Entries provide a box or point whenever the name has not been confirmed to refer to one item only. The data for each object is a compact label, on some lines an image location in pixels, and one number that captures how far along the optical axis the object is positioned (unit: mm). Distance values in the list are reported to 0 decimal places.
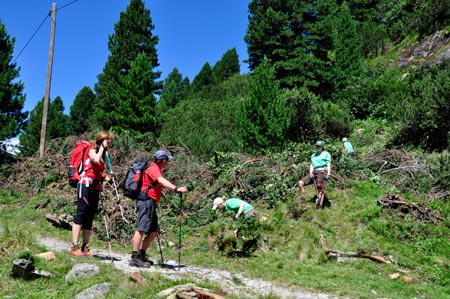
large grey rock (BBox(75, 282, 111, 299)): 4523
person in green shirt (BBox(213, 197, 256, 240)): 8195
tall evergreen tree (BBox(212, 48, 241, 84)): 48134
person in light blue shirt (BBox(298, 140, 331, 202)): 9586
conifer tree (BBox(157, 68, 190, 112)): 41731
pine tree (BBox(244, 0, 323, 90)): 26656
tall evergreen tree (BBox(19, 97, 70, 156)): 31834
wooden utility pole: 14898
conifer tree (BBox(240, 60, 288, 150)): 17391
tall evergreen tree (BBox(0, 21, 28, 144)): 17734
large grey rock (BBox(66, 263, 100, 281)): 5125
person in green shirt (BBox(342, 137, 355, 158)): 13547
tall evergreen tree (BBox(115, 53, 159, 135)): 22125
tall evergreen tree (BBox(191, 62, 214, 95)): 47312
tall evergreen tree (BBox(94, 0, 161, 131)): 27433
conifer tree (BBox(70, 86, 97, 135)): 43094
